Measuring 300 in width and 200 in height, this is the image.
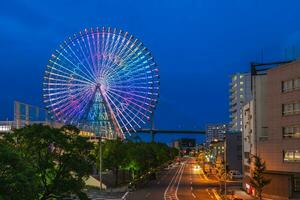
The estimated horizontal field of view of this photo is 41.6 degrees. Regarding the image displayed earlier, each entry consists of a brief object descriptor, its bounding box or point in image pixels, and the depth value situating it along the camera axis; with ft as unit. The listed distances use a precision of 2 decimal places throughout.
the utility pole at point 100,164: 202.69
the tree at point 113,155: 221.30
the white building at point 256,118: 183.71
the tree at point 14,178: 53.55
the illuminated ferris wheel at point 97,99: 211.09
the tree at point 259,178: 159.31
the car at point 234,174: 296.06
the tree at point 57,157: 88.17
